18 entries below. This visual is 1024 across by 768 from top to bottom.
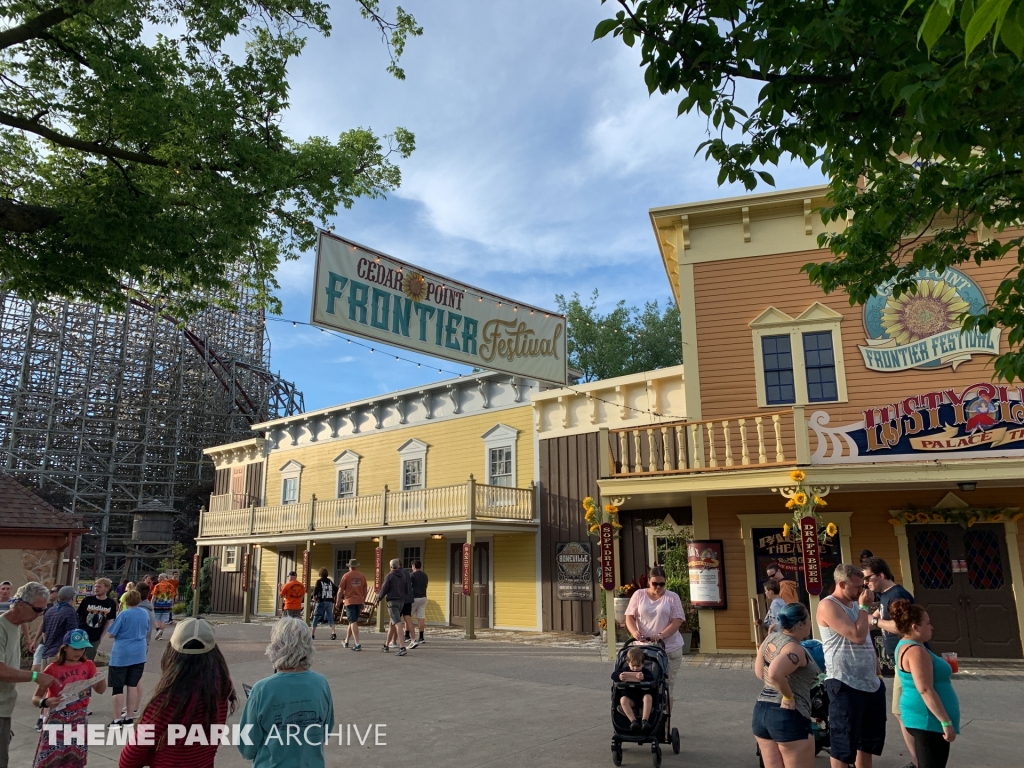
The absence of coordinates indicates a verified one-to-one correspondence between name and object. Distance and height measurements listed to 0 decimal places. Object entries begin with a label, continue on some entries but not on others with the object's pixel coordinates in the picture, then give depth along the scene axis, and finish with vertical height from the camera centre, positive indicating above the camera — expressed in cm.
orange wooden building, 1128 +191
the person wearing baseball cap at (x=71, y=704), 466 -96
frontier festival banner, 798 +287
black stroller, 588 -132
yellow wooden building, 1906 +140
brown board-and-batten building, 1683 +194
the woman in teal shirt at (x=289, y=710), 332 -74
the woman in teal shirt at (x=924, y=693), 433 -87
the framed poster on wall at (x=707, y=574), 1287 -47
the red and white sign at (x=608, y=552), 1205 -7
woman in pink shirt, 659 -63
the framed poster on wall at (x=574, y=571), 1783 -57
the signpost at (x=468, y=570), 1709 -51
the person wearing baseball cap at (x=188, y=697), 331 -69
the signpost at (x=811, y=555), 1085 -12
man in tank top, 480 -95
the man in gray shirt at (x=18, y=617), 521 -48
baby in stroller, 593 -118
